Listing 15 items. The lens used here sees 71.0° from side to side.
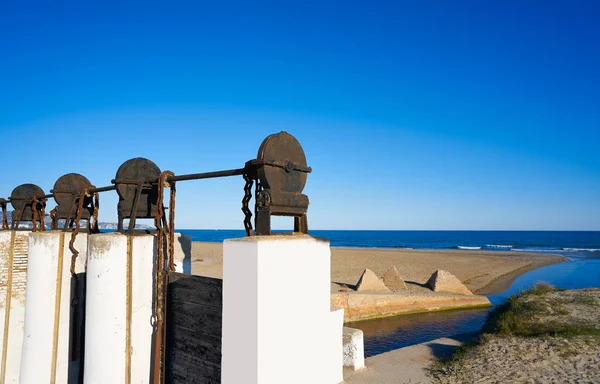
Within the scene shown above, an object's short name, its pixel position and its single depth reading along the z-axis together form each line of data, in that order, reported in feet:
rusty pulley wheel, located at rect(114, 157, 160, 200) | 13.51
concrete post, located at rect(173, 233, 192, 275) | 16.79
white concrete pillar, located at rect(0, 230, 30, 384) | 19.49
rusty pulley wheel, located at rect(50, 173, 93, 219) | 18.60
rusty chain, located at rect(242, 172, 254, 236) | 10.01
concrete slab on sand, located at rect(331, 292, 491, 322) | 57.36
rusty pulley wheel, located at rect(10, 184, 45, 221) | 22.63
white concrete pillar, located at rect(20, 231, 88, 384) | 15.61
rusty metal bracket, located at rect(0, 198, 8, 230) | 23.57
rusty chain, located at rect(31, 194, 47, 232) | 19.81
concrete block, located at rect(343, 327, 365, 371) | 27.94
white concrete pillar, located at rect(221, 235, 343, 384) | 8.01
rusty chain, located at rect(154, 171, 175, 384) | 11.80
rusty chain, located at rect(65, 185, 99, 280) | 15.30
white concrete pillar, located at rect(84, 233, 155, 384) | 12.32
